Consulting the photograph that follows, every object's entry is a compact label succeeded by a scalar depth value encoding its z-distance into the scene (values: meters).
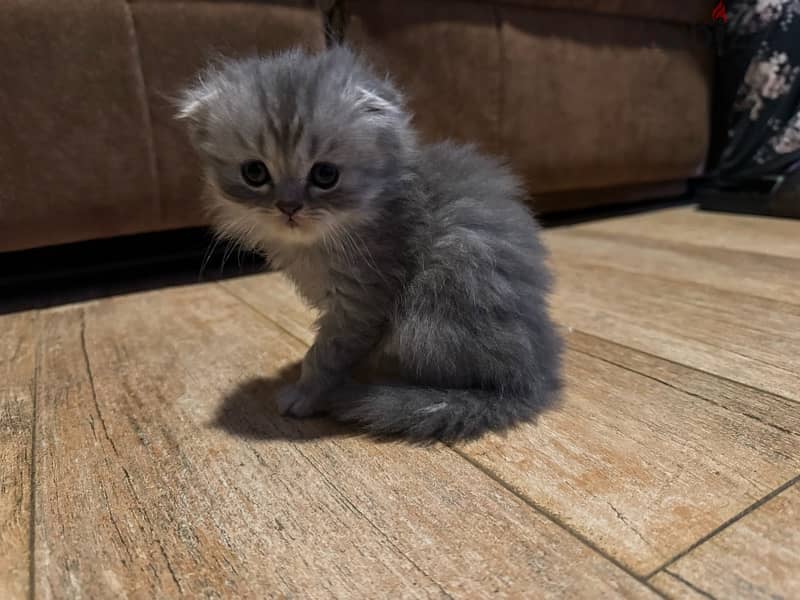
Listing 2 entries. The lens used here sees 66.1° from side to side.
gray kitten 0.22
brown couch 0.37
